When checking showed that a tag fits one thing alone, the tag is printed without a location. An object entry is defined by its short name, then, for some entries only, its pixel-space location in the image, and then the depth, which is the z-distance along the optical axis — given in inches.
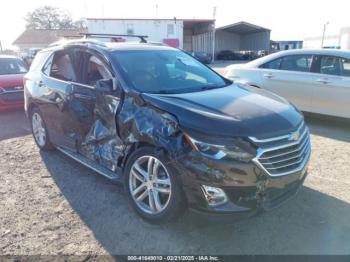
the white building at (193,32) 1375.5
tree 3383.4
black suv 109.0
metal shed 1887.3
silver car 251.1
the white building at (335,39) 2244.1
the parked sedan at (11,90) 315.3
